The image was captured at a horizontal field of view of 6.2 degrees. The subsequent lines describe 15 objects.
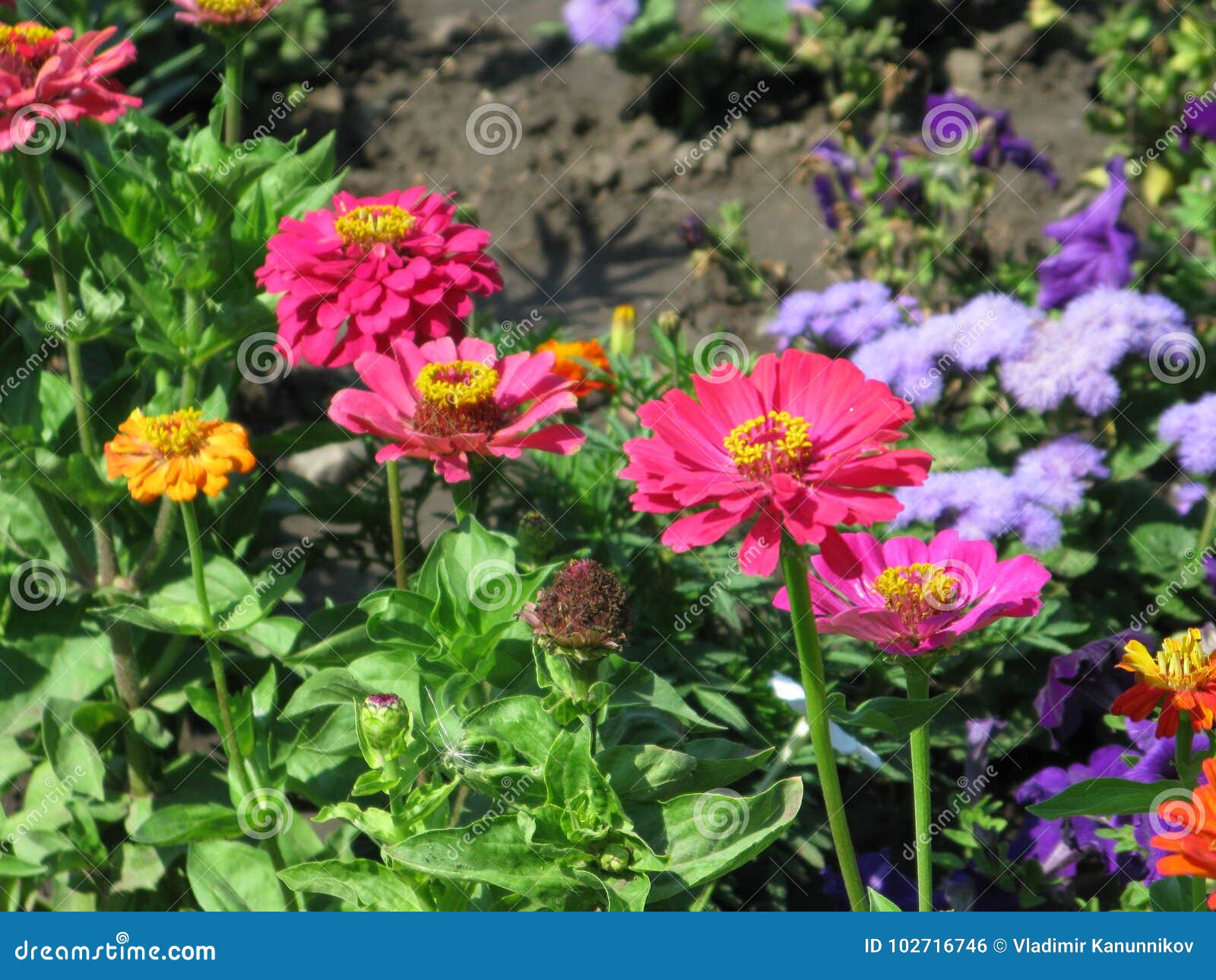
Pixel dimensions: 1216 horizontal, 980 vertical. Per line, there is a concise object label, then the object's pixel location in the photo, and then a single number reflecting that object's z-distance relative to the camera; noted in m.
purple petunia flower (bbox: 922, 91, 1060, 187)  3.52
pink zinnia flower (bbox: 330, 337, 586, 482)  3.17
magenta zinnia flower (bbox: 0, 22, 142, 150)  3.22
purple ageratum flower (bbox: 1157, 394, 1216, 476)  3.33
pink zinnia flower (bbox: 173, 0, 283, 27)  3.28
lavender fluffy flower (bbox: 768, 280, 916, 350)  3.39
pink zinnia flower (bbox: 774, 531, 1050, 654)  3.11
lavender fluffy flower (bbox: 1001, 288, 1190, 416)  3.35
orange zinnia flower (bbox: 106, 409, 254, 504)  3.17
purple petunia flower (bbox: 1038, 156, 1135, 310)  3.44
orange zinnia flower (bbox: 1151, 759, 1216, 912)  3.05
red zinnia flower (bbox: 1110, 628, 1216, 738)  3.11
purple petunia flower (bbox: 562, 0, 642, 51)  4.44
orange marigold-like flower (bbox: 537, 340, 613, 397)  3.27
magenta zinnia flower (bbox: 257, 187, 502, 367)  3.20
